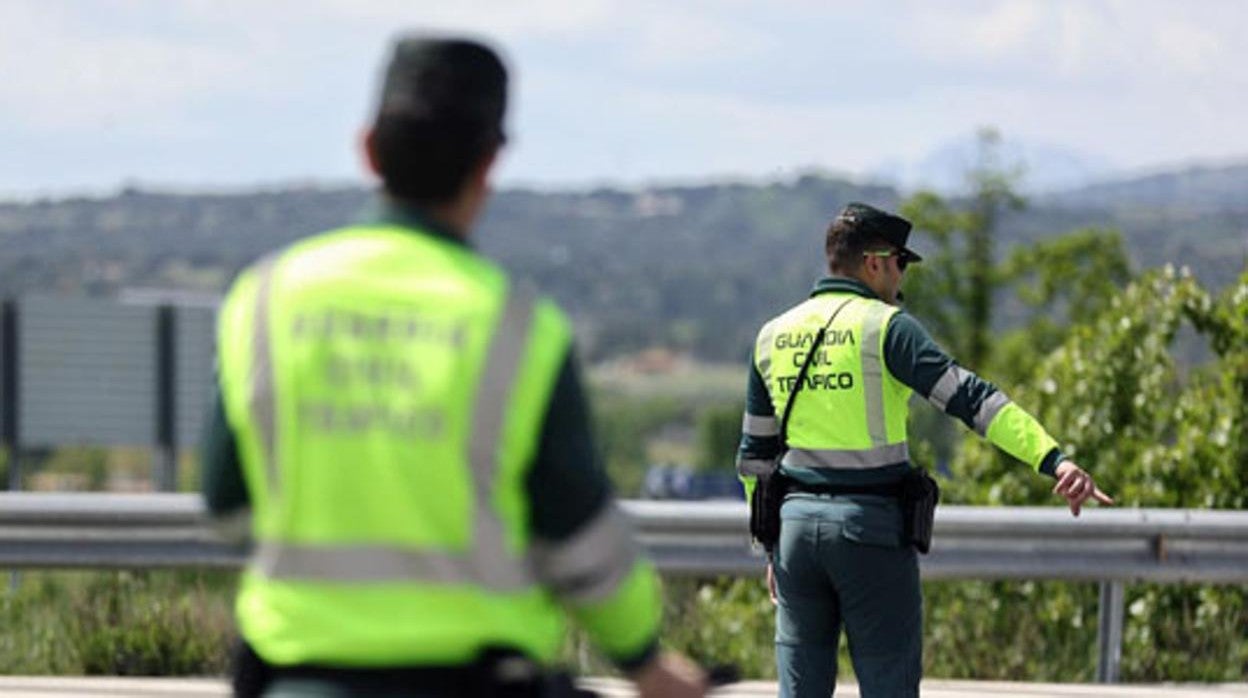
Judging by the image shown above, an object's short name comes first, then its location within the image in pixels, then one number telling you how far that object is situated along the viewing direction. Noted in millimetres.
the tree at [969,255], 106312
